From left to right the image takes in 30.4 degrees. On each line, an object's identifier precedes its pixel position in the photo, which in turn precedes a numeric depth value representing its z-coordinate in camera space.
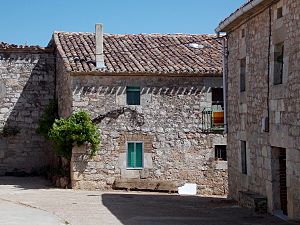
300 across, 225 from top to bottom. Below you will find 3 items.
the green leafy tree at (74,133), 19.11
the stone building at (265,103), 11.42
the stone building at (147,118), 19.69
